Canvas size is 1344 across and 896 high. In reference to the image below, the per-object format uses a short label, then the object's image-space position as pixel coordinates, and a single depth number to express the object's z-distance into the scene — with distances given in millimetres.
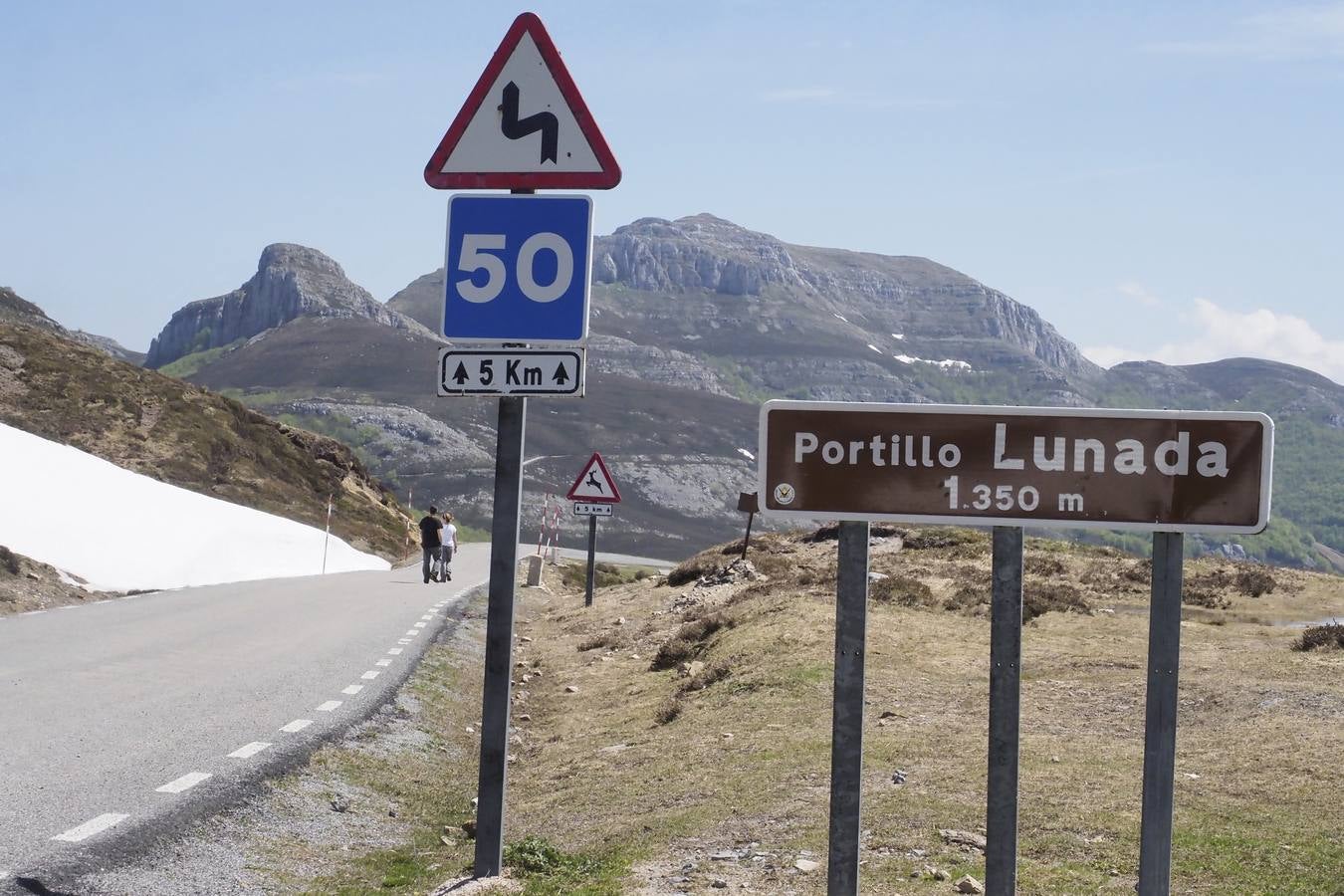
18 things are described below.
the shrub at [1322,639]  15430
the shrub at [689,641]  15633
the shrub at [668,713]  11344
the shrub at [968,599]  19672
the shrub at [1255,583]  27797
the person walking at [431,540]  33225
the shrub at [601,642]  19312
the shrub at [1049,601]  20047
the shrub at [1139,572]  26553
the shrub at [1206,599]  25359
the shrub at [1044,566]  28172
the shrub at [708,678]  12961
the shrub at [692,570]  29188
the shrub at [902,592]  19781
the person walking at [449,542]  34562
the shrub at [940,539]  32875
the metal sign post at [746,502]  18512
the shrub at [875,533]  34531
